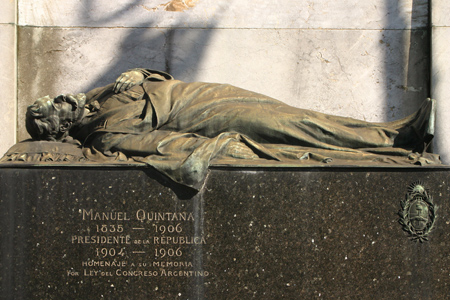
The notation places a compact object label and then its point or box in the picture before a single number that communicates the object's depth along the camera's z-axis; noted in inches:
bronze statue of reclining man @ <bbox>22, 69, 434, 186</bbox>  148.9
